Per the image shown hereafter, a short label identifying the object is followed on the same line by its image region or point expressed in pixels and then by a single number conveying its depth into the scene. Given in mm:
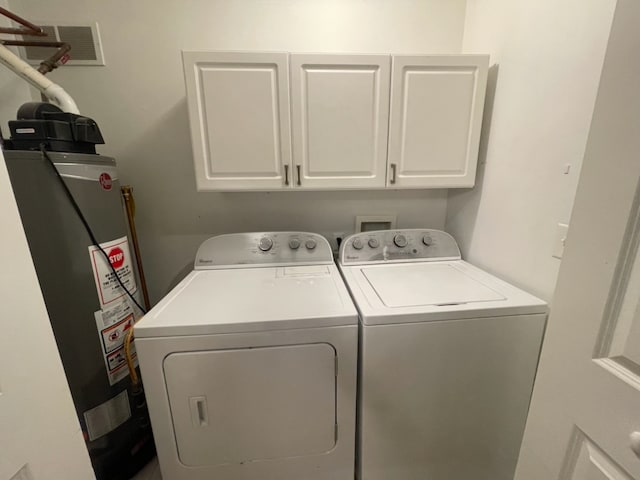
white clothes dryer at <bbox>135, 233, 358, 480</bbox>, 936
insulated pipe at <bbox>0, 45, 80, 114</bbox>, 1170
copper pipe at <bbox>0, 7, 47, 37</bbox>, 1165
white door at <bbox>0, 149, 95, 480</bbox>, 550
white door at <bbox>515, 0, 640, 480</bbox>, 494
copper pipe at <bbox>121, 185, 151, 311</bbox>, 1476
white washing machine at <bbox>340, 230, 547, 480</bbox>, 989
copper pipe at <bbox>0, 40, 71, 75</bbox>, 1298
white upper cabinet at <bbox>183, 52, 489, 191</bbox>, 1224
